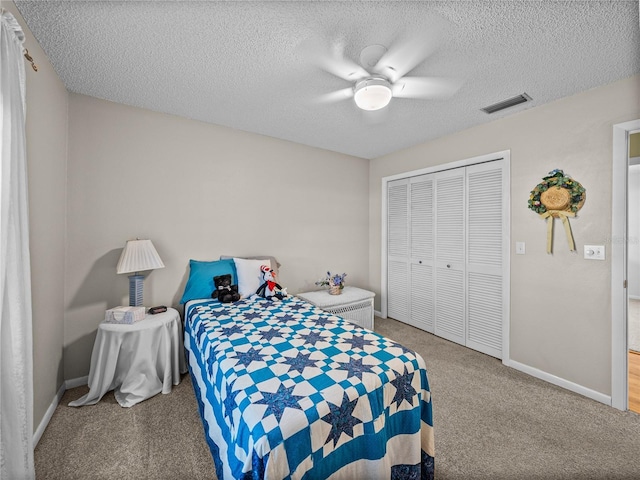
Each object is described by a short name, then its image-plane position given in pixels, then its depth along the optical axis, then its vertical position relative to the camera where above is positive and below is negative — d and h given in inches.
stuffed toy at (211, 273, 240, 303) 98.6 -20.1
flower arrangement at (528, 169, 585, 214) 88.4 +15.2
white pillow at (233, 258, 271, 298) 107.0 -15.8
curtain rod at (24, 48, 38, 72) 55.4 +37.0
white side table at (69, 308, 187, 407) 80.6 -38.1
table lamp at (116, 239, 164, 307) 87.8 -8.2
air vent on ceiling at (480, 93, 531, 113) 91.3 +46.1
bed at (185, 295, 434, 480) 41.8 -29.6
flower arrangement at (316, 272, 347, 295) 137.0 -23.9
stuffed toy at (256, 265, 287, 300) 107.5 -20.6
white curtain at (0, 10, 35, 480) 44.5 -7.6
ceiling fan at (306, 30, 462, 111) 67.3 +46.0
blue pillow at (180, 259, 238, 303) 102.2 -15.4
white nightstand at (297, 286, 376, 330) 126.4 -32.0
